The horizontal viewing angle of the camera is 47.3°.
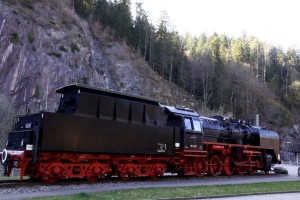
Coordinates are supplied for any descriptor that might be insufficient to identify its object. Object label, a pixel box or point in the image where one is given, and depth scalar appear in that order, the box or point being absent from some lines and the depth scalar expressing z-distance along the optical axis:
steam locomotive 13.45
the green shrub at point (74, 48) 50.25
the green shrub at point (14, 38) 44.34
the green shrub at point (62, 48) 48.50
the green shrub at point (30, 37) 45.91
